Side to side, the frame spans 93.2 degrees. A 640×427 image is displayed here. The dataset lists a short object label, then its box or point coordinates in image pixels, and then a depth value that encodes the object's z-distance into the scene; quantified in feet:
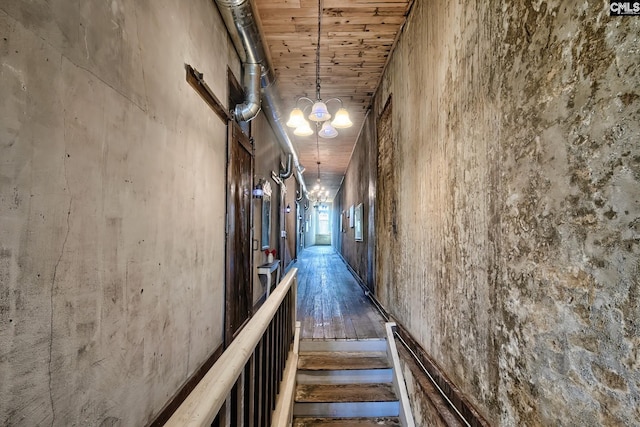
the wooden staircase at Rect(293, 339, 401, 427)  9.59
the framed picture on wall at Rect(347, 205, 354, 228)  28.00
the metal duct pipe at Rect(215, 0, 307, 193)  8.48
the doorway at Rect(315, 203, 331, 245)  78.02
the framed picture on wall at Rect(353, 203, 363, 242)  22.47
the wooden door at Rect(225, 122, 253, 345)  10.43
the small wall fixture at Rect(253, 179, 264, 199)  15.14
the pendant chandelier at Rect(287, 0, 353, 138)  11.68
